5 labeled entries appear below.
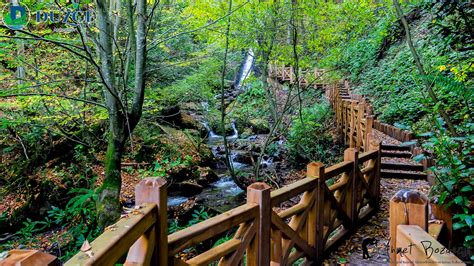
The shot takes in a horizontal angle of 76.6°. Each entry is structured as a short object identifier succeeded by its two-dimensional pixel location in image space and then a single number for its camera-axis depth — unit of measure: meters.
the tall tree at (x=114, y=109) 5.40
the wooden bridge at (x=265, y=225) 1.67
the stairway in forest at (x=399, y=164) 7.91
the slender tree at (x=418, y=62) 4.82
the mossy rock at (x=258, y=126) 18.86
